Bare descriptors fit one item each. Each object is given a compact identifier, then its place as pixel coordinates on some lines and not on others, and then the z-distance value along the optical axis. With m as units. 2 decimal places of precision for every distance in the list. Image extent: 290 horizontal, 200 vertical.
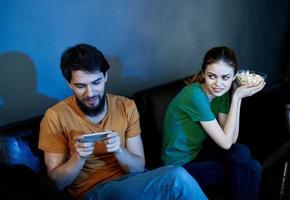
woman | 1.71
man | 1.38
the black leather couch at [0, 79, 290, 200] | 1.92
